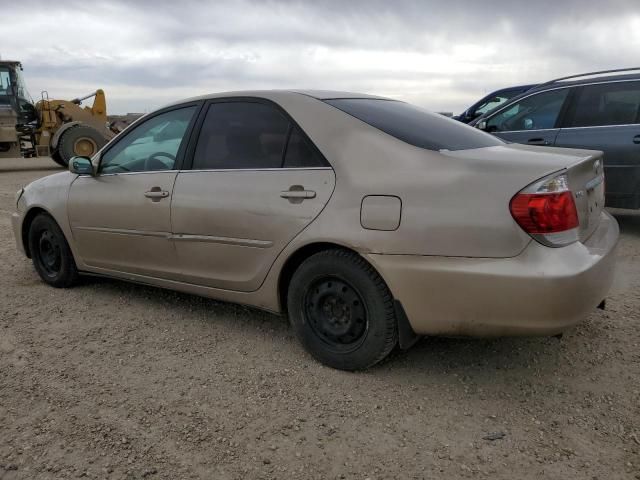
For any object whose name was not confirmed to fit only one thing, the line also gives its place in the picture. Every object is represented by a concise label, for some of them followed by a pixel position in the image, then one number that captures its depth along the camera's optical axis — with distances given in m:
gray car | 5.98
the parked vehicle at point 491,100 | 10.80
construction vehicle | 16.09
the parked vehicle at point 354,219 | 2.55
